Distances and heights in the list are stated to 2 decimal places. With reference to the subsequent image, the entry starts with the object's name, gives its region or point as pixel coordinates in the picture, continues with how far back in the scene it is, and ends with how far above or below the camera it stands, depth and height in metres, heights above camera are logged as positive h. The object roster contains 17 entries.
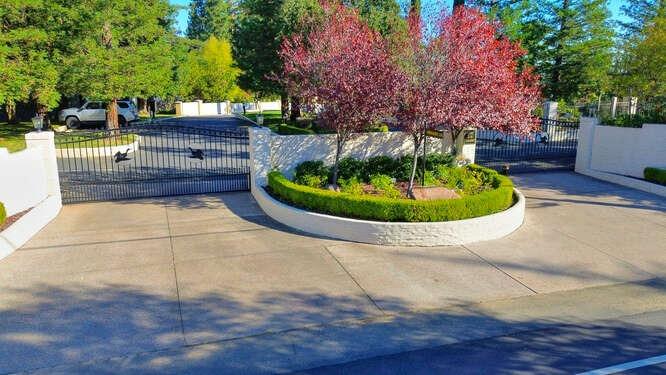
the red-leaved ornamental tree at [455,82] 8.52 +0.50
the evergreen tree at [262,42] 20.72 +3.02
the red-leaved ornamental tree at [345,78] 8.80 +0.59
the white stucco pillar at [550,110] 23.52 -0.04
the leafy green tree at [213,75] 50.06 +3.58
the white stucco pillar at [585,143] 14.25 -1.01
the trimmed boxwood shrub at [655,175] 11.81 -1.67
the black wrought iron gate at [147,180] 11.54 -1.89
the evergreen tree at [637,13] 29.64 +6.19
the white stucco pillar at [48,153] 10.32 -0.98
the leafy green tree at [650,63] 14.80 +1.51
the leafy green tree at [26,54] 14.98 +1.86
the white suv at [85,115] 27.59 -0.35
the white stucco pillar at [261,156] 10.97 -1.09
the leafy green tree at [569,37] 24.92 +3.83
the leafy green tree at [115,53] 18.22 +2.36
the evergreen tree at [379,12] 17.51 +3.71
